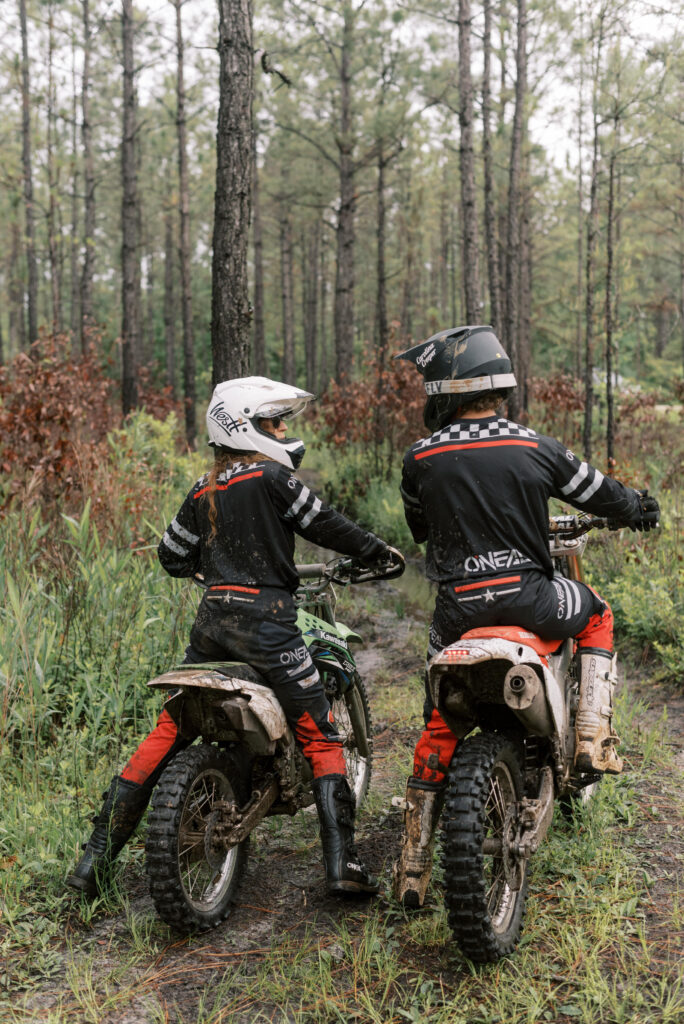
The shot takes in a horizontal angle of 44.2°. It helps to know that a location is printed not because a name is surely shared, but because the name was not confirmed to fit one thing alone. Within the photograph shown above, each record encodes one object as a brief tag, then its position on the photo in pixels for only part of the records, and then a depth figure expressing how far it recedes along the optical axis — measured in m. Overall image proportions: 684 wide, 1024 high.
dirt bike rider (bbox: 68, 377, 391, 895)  3.28
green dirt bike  2.89
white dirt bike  2.69
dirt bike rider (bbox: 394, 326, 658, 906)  3.06
